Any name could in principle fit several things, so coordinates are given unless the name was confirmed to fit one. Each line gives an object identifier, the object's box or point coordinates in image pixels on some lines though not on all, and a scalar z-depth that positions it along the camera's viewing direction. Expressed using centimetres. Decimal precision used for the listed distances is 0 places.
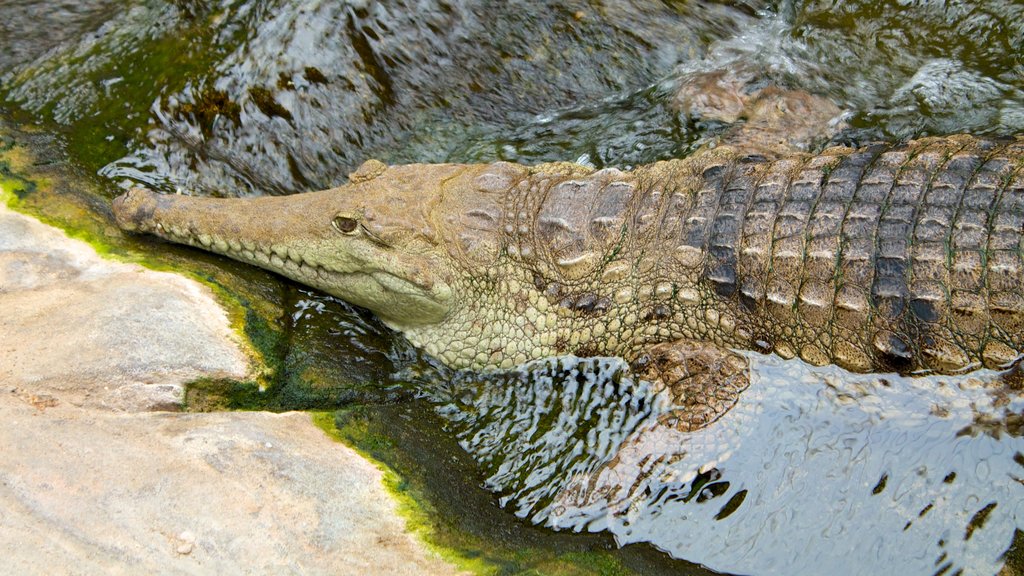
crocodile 300
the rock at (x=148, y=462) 230
